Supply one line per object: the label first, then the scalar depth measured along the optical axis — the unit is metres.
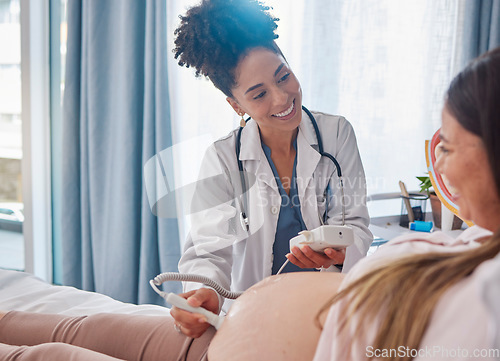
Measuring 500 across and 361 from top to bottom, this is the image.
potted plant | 1.81
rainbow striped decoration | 1.27
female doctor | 1.26
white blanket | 1.32
